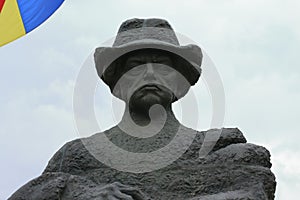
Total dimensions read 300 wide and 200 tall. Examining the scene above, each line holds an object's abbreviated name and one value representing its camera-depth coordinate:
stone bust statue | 4.96
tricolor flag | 9.26
